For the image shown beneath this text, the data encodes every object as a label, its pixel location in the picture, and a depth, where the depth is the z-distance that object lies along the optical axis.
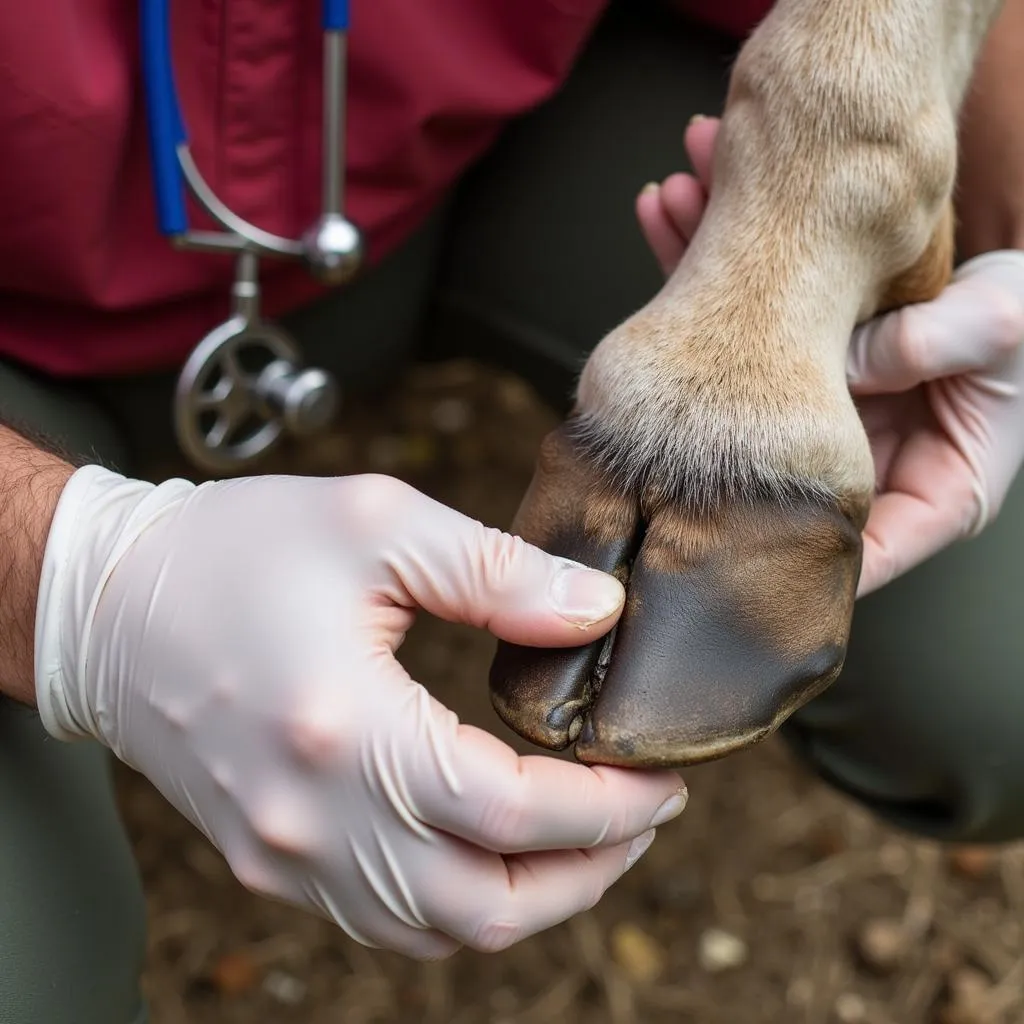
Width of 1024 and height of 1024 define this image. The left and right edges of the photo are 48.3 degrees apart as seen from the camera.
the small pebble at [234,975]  1.38
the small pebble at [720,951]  1.44
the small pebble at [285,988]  1.38
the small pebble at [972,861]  1.54
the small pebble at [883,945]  1.44
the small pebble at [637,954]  1.41
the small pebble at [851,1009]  1.40
